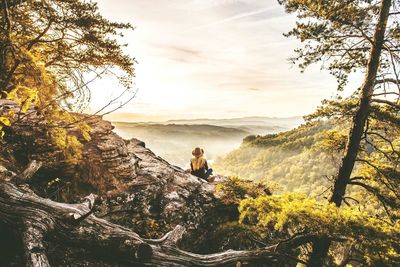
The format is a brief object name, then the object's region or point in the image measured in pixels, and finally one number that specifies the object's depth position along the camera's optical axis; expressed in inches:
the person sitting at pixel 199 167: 451.5
